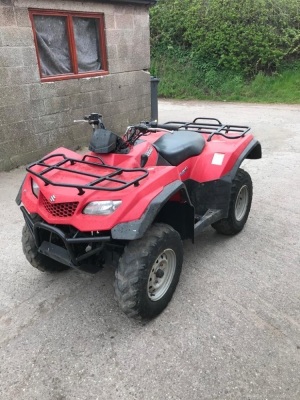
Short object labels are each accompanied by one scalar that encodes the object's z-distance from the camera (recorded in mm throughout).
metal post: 8758
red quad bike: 2396
